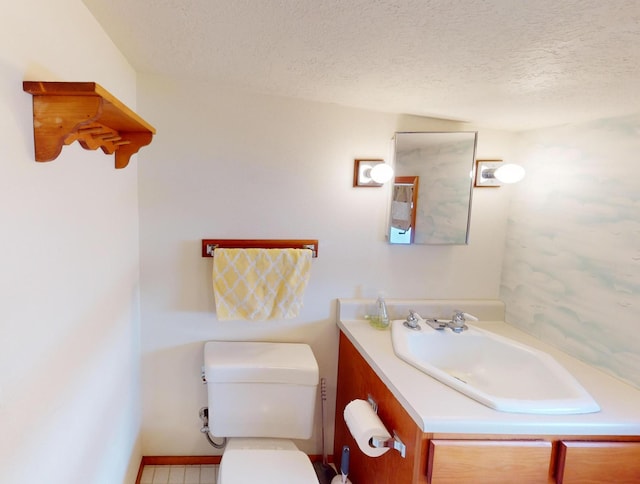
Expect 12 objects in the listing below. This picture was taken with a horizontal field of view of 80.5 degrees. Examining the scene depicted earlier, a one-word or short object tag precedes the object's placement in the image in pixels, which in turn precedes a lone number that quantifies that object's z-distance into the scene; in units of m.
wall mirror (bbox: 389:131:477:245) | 1.85
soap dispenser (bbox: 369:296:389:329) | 1.82
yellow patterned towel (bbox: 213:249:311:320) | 1.75
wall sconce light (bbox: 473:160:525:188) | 1.91
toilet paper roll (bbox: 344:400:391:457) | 1.29
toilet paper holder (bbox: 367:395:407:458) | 1.26
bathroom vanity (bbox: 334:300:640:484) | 1.11
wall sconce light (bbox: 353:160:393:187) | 1.82
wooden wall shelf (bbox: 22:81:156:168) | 0.74
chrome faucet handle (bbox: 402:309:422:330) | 1.77
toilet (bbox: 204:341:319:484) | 1.69
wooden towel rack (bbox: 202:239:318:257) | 1.81
